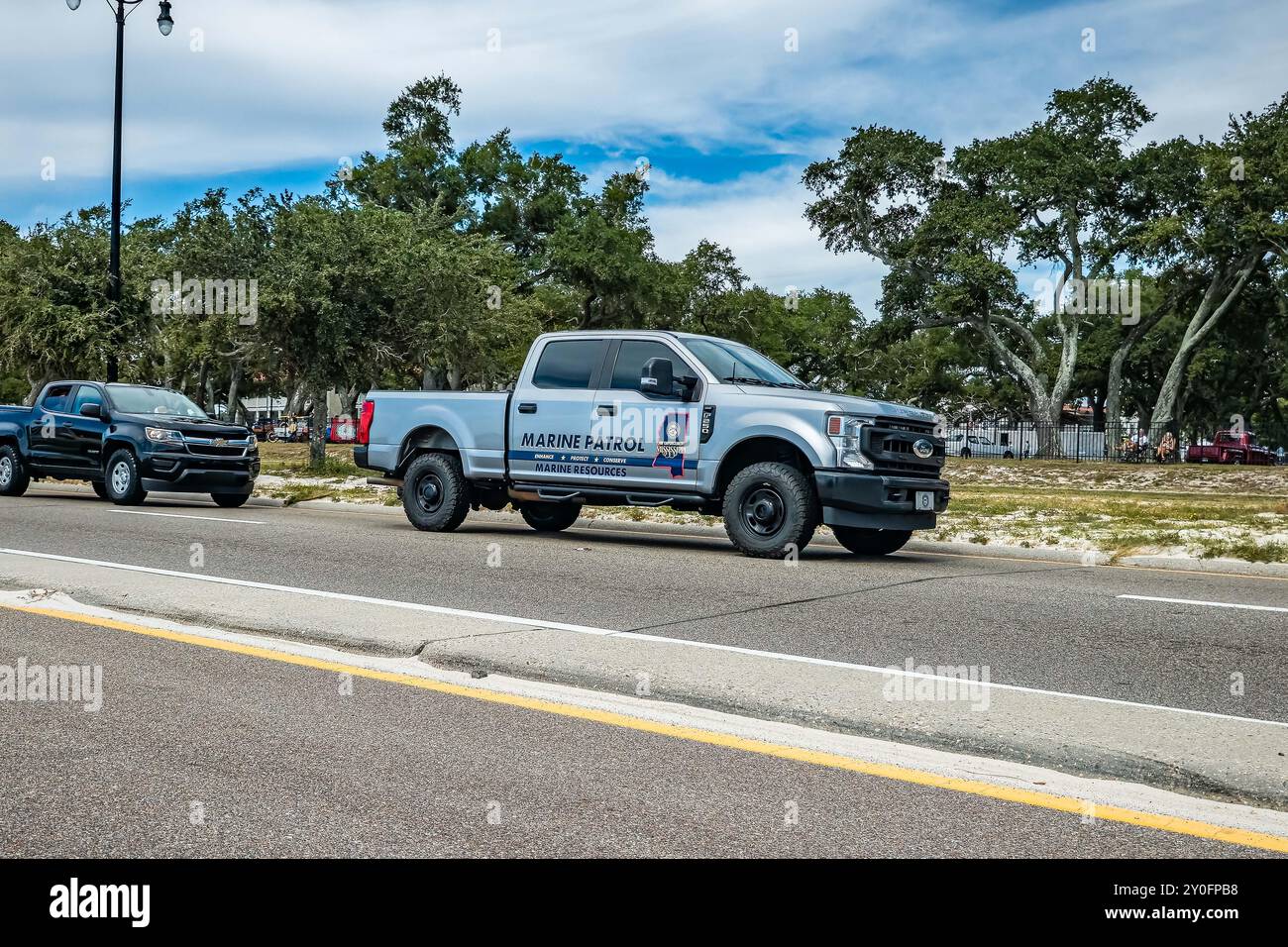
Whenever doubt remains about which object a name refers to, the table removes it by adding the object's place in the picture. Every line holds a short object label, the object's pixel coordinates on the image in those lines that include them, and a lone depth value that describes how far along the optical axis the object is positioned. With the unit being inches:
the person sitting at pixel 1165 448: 1672.0
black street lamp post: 1022.0
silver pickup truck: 487.8
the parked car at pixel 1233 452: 2166.8
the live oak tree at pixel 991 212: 1940.2
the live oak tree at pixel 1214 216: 1678.2
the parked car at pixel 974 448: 2252.1
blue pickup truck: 737.6
